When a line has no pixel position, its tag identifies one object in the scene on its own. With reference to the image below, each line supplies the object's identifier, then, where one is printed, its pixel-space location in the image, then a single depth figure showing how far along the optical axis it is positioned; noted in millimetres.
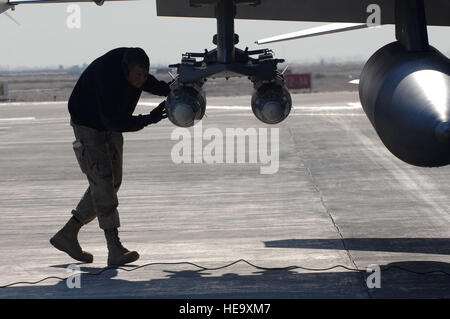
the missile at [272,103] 17031
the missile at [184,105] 16766
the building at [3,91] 122819
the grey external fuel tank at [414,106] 12898
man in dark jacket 16062
